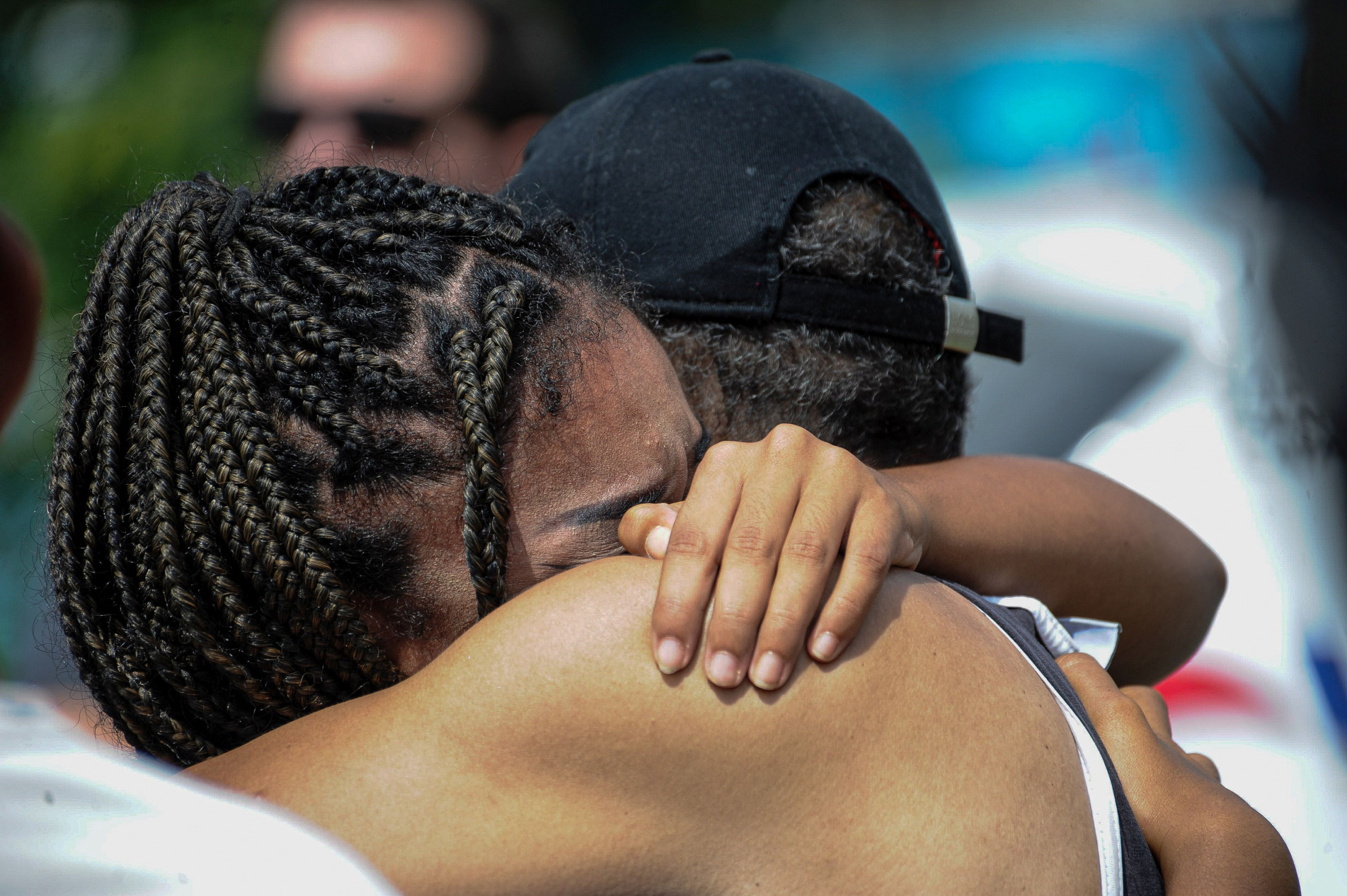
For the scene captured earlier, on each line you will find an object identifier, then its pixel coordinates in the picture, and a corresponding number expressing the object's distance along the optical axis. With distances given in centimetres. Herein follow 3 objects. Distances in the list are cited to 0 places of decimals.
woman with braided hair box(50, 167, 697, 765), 258
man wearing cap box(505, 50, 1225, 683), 279
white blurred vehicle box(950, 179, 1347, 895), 349
